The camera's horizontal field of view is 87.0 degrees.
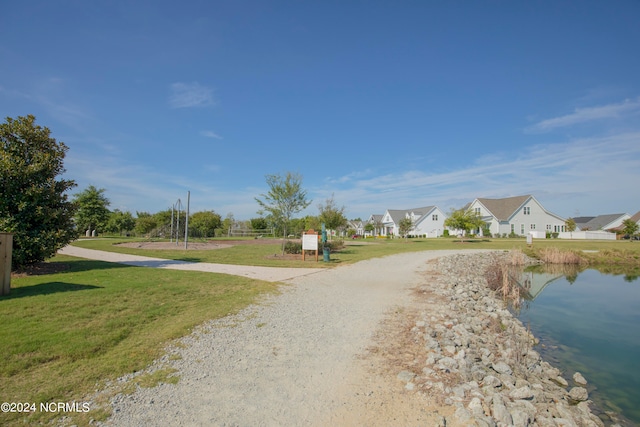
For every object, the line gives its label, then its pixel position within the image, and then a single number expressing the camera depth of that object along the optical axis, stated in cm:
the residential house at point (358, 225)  8796
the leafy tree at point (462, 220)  4172
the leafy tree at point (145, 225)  4362
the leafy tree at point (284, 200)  2155
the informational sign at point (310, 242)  1852
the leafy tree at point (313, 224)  3841
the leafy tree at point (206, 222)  4594
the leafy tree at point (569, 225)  5928
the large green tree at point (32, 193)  1071
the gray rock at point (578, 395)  493
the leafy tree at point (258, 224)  5647
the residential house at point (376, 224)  6511
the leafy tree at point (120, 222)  4572
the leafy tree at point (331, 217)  3108
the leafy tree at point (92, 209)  3978
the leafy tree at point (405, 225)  4939
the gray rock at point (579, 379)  561
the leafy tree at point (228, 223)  5531
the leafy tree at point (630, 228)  5181
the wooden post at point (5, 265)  761
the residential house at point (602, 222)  7393
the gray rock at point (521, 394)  415
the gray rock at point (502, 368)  485
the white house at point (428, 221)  6714
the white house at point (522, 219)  5712
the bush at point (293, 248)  2159
